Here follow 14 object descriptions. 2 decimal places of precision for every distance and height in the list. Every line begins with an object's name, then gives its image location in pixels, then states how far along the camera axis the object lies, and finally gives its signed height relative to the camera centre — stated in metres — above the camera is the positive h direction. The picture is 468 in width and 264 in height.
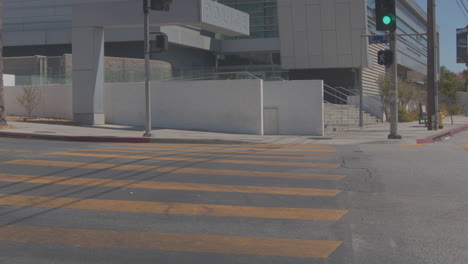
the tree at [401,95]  35.94 +1.71
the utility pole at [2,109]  20.06 +0.61
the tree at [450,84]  62.78 +4.33
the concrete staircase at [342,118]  27.86 +0.11
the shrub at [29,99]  25.06 +1.25
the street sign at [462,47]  40.81 +5.55
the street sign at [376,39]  18.97 +2.89
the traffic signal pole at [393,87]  19.41 +1.18
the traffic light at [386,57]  19.05 +2.24
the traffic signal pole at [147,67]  18.02 +1.94
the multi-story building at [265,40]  35.25 +6.08
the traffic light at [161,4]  17.31 +3.88
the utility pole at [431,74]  25.27 +2.16
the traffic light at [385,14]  17.70 +3.53
